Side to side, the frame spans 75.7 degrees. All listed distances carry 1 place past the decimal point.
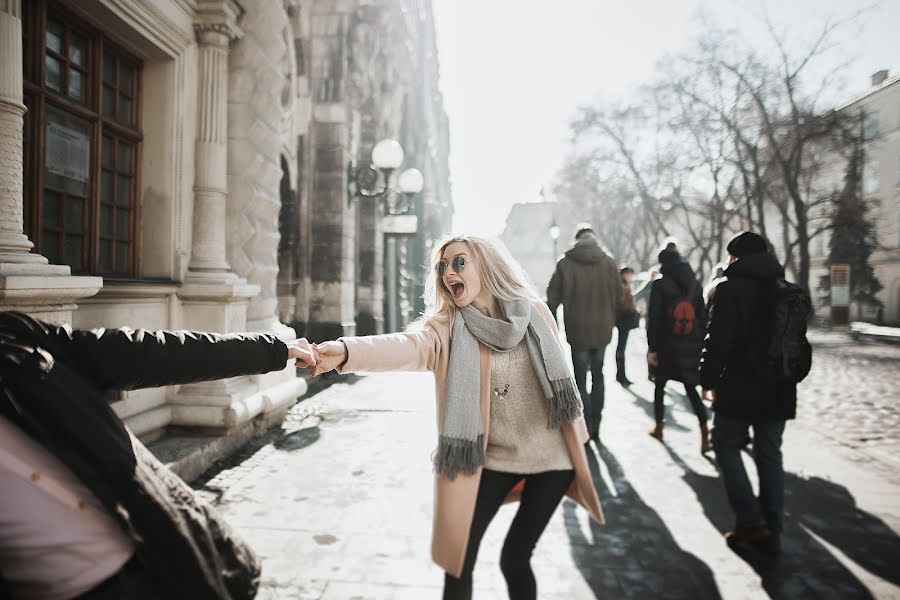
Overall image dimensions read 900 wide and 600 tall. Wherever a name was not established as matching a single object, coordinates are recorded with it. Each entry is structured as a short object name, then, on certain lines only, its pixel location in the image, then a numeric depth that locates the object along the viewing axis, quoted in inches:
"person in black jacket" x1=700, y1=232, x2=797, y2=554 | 137.1
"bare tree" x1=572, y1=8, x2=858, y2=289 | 740.6
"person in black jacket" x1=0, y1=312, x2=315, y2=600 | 46.6
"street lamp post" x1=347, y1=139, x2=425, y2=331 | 446.6
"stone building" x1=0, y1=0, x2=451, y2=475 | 151.9
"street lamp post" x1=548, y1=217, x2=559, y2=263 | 972.6
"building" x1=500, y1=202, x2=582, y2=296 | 3372.8
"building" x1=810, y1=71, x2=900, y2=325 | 1332.4
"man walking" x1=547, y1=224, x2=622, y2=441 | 227.6
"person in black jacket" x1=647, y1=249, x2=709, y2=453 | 218.5
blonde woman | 85.7
